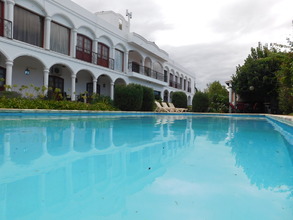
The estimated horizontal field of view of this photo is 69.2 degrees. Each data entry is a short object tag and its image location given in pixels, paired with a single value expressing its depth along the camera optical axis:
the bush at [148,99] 16.09
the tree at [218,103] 20.51
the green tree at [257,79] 17.92
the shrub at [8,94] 9.55
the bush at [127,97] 14.51
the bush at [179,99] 23.27
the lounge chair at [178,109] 19.17
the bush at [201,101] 19.31
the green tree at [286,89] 7.86
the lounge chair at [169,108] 18.12
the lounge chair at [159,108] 17.25
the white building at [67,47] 11.44
